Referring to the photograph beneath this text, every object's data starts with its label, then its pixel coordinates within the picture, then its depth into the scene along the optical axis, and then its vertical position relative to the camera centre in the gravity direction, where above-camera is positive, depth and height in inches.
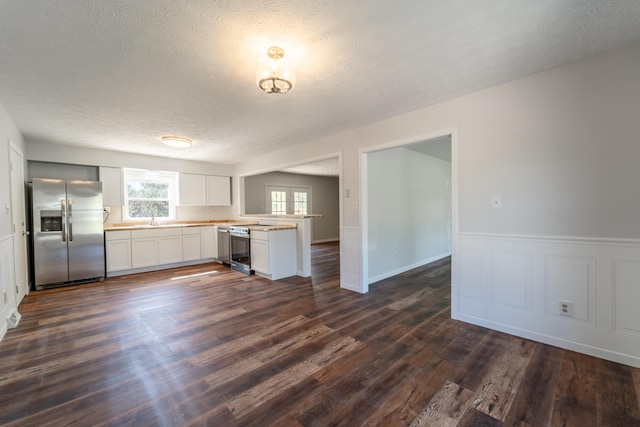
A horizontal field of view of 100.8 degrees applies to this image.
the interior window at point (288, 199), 341.1 +15.4
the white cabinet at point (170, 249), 205.6 -28.7
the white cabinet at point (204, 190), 233.0 +20.6
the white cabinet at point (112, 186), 194.1 +20.6
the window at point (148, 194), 217.5 +16.3
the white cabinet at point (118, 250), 184.7 -25.5
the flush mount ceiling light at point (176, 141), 152.2 +42.1
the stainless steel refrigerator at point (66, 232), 158.6 -10.8
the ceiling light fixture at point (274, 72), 74.0 +39.3
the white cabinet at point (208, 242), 230.4 -25.9
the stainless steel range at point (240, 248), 193.8 -28.2
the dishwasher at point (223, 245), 216.8 -28.0
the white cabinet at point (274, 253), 177.0 -29.4
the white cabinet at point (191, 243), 219.0 -26.0
